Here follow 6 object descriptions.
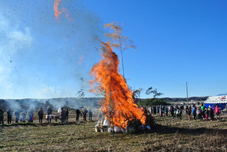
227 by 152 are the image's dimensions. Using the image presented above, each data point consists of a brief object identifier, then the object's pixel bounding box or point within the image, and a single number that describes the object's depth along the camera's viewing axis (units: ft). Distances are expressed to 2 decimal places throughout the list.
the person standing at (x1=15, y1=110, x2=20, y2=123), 108.30
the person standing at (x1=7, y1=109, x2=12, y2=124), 105.19
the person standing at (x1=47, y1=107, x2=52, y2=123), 106.18
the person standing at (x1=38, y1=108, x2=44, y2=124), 103.88
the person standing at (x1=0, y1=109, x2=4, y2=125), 98.07
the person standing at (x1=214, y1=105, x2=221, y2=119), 110.32
